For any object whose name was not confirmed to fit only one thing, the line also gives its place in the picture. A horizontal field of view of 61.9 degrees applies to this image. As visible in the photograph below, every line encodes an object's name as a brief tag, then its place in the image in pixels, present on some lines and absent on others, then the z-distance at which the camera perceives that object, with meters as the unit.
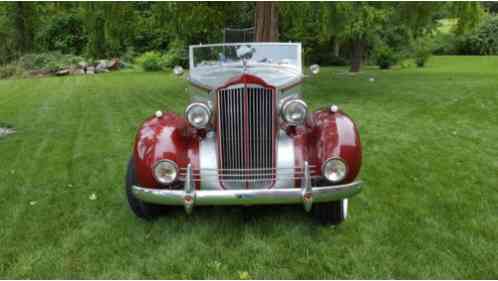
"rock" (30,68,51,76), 22.43
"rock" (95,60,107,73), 24.11
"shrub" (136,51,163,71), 24.39
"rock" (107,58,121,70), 25.17
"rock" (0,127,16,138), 7.24
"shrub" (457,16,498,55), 31.94
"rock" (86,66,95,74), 23.33
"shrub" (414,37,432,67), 25.72
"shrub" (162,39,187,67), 23.91
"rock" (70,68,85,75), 23.01
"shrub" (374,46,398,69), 22.22
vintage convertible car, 3.09
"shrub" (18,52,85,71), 23.86
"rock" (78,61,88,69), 24.18
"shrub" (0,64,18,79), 21.73
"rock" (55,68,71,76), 22.34
